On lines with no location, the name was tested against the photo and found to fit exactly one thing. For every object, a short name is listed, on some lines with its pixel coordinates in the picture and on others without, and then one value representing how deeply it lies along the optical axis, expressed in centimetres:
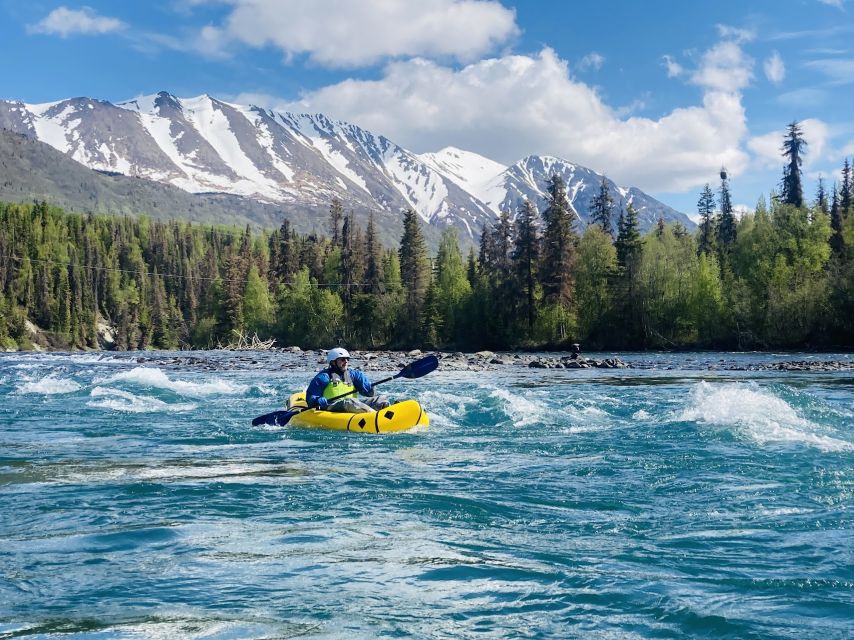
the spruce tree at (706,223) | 8061
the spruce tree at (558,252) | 6324
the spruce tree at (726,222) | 8418
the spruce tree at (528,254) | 6569
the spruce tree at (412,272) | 7494
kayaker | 1492
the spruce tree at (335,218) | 9573
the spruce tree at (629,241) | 6216
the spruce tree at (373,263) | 8062
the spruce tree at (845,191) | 7319
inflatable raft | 1421
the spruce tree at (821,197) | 8191
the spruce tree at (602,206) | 8018
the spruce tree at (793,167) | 8044
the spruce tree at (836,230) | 6411
